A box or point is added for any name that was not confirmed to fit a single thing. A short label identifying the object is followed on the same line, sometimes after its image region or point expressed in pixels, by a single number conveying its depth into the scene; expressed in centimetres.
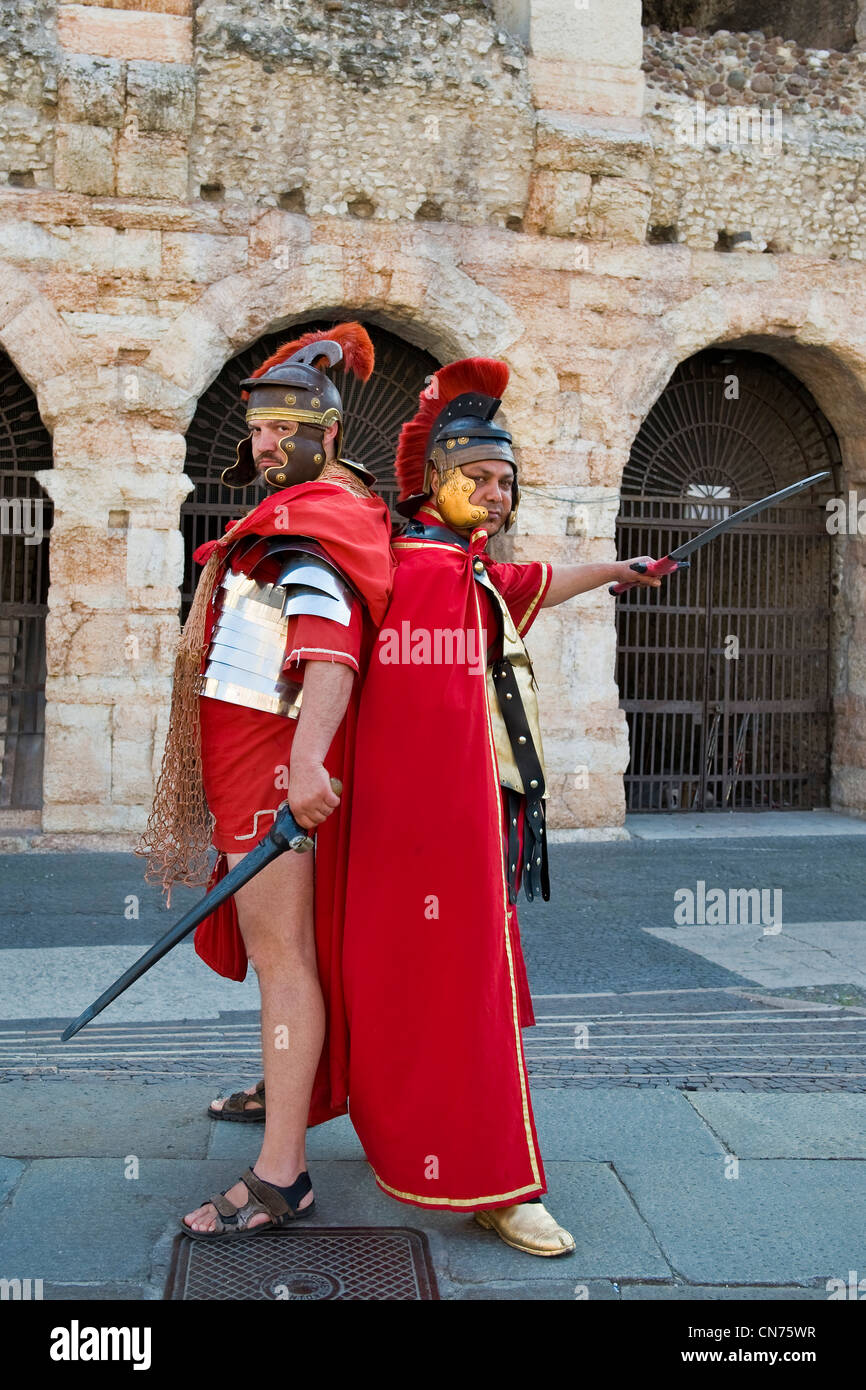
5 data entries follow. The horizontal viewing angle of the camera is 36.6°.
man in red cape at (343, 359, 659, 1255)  283
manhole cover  261
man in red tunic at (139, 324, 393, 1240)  283
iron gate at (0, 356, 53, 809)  855
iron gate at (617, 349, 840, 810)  980
